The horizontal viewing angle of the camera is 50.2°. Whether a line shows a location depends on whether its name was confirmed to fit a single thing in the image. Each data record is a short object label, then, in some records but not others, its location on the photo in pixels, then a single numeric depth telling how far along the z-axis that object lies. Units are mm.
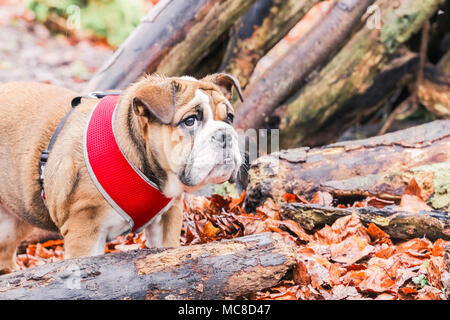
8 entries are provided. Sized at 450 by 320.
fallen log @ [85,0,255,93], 4688
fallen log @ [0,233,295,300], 2340
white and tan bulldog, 2707
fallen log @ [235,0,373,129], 5191
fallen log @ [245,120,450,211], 3770
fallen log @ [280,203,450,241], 3033
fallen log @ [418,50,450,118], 5645
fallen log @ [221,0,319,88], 5246
